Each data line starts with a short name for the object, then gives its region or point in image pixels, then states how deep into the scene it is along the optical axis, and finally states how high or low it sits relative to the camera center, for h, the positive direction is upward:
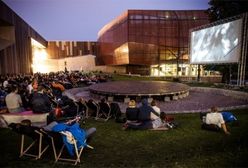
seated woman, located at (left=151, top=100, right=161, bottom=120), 5.69 -1.38
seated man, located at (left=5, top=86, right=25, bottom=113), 5.90 -1.00
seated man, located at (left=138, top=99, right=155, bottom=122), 5.69 -1.35
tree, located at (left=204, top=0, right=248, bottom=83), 16.59 +6.43
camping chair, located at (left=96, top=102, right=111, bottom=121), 6.96 -1.69
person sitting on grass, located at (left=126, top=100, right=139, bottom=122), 5.85 -1.44
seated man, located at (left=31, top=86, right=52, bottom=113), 5.81 -1.06
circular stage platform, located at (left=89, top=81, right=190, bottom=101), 10.56 -1.22
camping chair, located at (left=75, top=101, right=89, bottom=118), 7.22 -1.58
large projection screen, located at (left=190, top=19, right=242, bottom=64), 12.73 +2.46
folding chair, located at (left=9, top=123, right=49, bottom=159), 3.72 -1.28
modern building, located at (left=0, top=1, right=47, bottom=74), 16.37 +3.55
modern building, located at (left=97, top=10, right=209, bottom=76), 31.48 +6.50
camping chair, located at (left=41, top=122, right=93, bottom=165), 3.67 -1.51
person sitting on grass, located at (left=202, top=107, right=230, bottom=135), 5.34 -1.60
